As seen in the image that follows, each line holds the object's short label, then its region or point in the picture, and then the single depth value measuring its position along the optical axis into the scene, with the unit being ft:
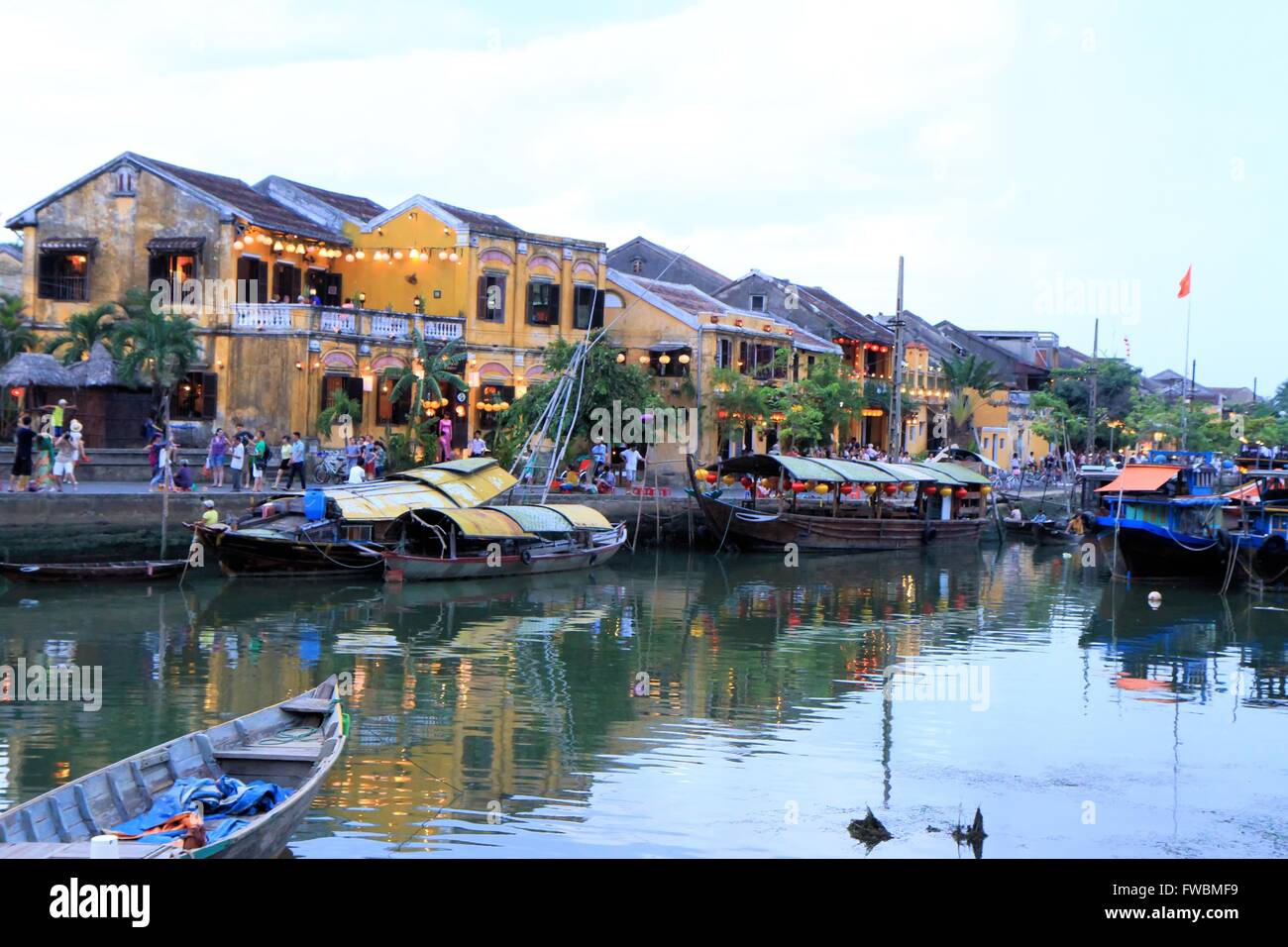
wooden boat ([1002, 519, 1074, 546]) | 169.48
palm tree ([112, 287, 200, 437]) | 125.90
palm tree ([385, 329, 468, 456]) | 138.41
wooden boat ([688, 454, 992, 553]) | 140.15
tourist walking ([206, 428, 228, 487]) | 118.83
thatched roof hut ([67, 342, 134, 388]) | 129.18
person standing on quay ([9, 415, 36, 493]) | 102.37
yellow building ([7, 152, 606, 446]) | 139.85
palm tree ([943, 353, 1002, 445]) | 238.27
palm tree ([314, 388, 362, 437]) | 135.95
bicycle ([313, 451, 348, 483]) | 127.65
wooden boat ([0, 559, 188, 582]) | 93.76
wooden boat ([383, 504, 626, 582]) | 104.88
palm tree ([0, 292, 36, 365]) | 137.39
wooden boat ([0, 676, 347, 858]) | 35.22
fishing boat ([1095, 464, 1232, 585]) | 117.70
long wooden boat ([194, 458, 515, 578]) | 99.19
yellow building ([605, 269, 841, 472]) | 168.04
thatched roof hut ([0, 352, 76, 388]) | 126.41
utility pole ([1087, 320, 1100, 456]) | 200.13
